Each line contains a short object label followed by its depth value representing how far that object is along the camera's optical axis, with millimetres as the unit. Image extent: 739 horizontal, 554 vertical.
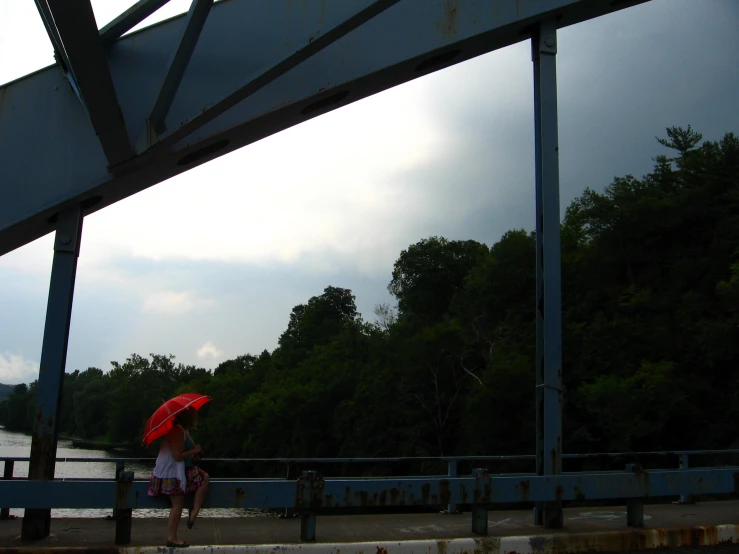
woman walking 4758
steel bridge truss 5484
